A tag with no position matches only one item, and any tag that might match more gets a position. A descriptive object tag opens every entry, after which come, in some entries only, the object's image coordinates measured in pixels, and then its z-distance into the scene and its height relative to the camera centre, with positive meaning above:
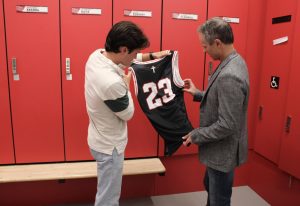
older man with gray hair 1.70 -0.37
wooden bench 2.43 -1.07
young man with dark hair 1.60 -0.28
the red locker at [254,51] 2.96 +0.10
